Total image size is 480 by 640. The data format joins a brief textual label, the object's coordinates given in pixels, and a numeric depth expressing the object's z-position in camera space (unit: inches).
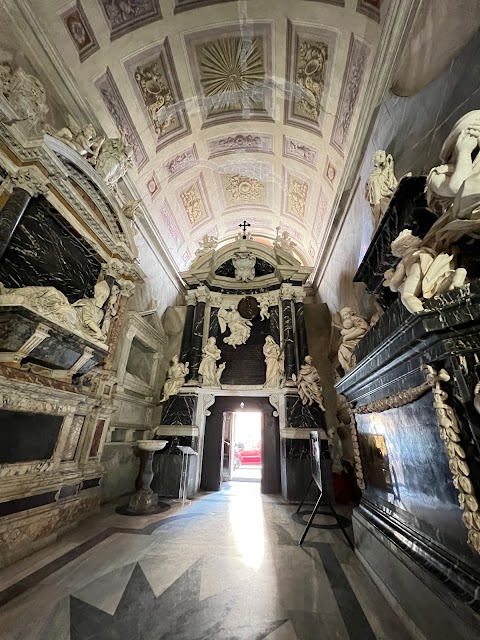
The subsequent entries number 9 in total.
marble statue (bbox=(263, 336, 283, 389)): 267.3
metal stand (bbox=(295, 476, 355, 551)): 119.8
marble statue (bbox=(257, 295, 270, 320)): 319.0
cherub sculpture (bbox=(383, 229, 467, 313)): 66.2
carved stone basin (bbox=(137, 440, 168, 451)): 191.6
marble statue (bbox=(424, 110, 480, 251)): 63.2
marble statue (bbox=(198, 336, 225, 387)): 272.8
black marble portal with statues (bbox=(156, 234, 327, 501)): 240.2
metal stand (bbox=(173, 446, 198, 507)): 203.3
